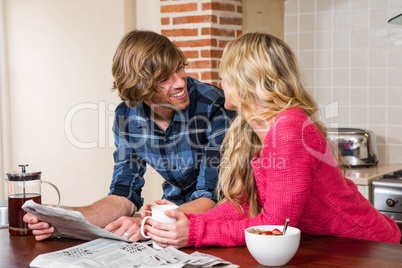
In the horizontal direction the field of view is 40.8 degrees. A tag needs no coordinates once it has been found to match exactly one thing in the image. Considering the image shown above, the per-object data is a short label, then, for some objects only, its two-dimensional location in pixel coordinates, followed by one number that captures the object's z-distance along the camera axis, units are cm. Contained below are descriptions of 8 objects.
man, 206
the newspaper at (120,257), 127
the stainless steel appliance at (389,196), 275
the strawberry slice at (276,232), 133
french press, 163
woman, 143
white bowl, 125
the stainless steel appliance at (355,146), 315
